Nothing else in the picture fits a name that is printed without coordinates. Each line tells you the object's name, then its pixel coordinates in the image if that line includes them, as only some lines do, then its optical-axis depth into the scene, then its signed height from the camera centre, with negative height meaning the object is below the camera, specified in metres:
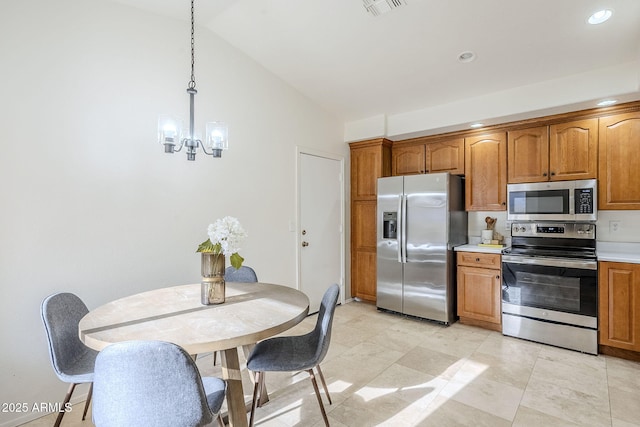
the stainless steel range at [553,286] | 2.90 -0.69
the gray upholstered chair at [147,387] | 1.11 -0.62
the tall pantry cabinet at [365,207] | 4.37 +0.10
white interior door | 3.89 -0.13
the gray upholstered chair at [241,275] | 2.57 -0.49
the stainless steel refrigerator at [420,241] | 3.60 -0.32
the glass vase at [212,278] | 1.84 -0.37
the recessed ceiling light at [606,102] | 2.90 +1.03
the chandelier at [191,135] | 1.89 +0.49
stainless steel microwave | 3.11 +0.14
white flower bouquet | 1.82 -0.14
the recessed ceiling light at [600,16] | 2.27 +1.43
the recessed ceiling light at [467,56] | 2.84 +1.42
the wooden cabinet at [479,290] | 3.40 -0.83
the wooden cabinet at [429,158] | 3.96 +0.74
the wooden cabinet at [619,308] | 2.71 -0.82
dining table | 1.37 -0.52
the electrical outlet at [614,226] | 3.19 -0.12
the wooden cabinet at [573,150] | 3.12 +0.64
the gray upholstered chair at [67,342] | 1.68 -0.71
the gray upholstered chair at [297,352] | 1.79 -0.83
